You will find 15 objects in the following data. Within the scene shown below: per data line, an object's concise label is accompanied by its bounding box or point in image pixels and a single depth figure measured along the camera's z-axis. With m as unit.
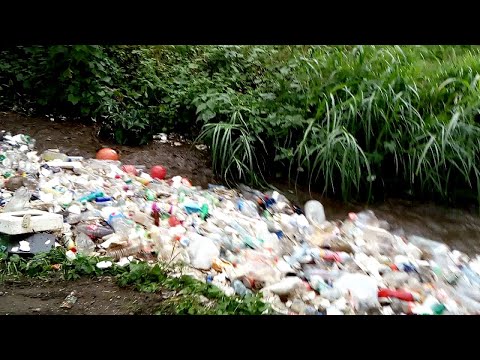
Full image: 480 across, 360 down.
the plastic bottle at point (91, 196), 2.67
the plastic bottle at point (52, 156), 3.42
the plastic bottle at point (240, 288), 1.99
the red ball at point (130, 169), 3.52
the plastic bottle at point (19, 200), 2.38
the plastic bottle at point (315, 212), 3.42
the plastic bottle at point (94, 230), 2.27
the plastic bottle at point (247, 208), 3.24
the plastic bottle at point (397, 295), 2.23
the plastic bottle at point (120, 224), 2.32
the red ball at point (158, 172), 3.67
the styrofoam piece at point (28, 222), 2.07
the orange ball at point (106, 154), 3.73
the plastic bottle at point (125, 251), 2.11
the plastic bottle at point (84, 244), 2.14
